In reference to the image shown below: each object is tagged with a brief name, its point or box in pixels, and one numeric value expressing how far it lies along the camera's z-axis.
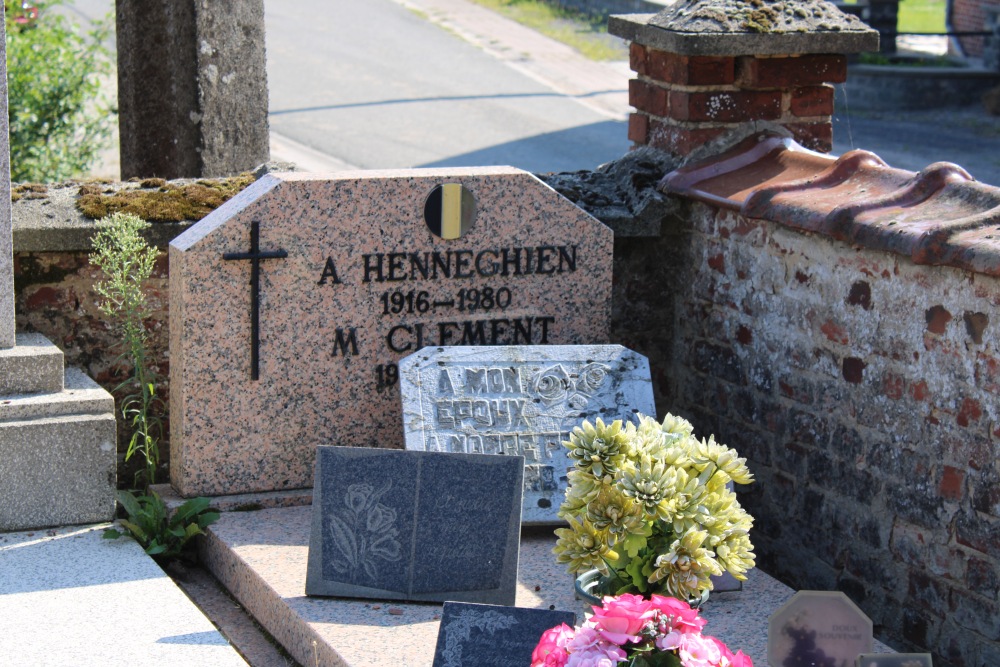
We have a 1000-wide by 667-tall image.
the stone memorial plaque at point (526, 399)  4.27
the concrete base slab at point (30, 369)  4.18
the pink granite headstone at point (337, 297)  4.27
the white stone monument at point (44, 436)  4.11
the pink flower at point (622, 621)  2.61
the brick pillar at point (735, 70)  4.85
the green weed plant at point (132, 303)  4.33
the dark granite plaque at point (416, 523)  3.75
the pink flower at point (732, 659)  2.62
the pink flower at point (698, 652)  2.57
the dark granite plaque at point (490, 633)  3.15
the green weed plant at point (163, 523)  4.15
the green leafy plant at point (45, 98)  8.80
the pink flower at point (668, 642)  2.59
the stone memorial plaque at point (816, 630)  3.18
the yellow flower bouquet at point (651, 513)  3.14
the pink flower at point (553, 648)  2.63
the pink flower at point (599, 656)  2.58
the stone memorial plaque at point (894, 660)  2.94
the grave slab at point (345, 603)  3.49
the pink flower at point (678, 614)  2.64
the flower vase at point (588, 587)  3.48
